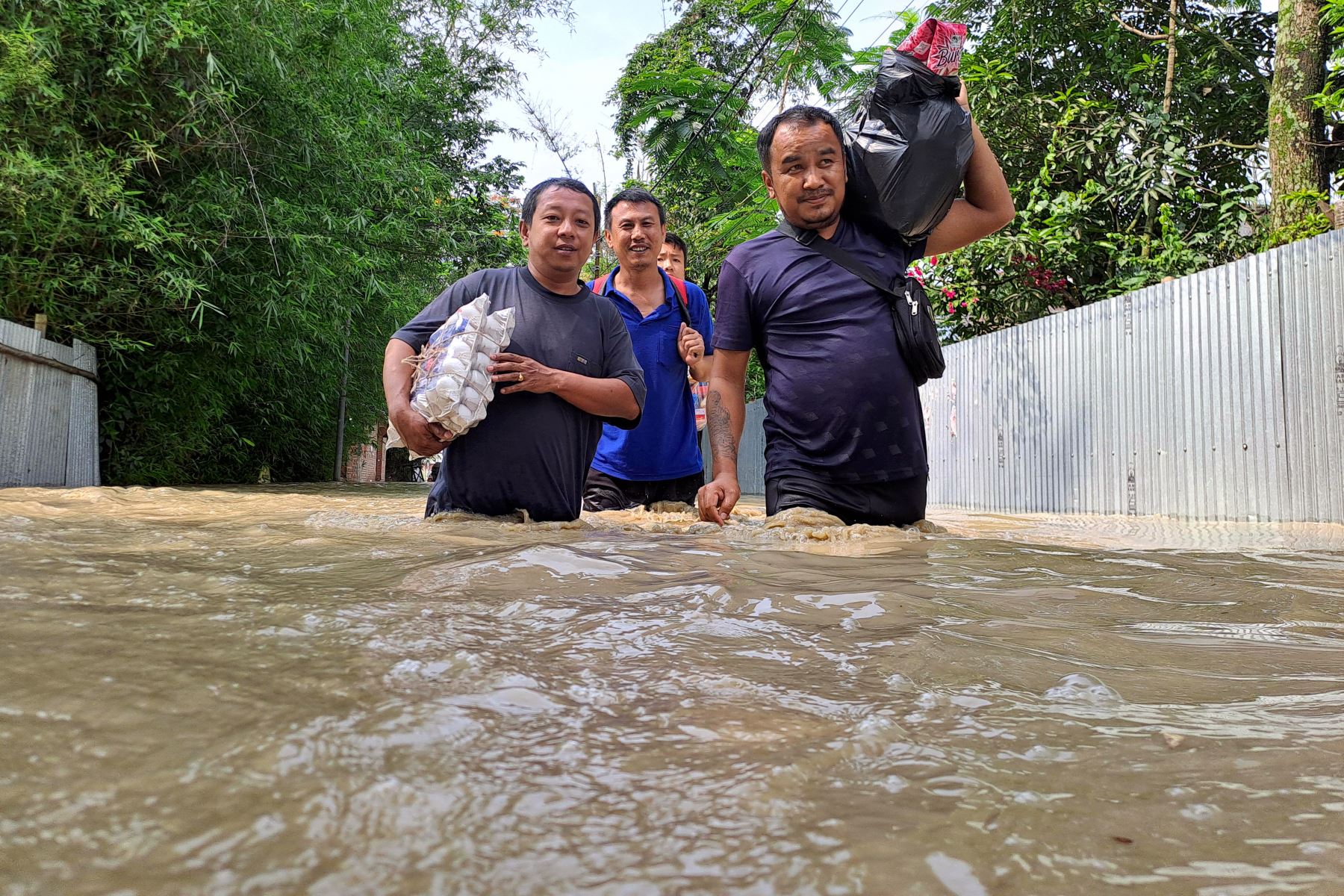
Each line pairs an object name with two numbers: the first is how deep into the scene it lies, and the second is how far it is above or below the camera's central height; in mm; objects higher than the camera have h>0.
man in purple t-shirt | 2980 +494
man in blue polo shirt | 4652 +590
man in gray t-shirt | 3295 +392
